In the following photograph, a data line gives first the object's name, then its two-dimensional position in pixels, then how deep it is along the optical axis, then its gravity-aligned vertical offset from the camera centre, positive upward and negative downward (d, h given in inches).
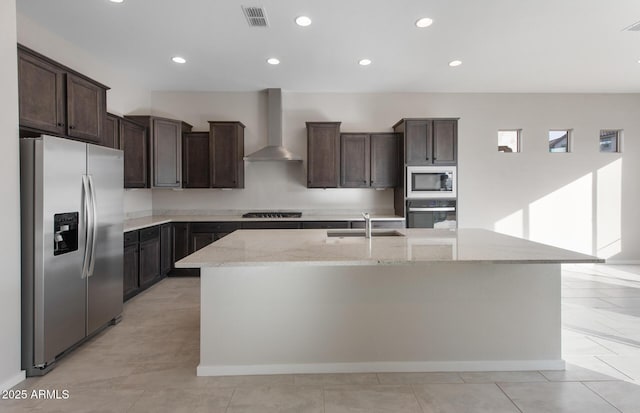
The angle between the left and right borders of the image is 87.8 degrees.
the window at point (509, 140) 229.3 +43.7
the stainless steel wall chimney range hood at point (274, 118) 215.6 +55.4
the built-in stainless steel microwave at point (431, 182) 200.2 +12.8
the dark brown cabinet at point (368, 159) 210.2 +28.1
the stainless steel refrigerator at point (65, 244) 92.4 -12.7
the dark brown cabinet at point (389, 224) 199.6 -12.5
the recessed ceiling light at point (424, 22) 130.0 +72.0
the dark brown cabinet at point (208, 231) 198.4 -16.5
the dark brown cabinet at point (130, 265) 152.8 -29.2
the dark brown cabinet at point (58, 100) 99.2 +35.1
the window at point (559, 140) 230.1 +43.9
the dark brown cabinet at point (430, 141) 200.2 +37.5
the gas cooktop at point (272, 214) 214.2 -7.1
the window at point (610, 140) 231.5 +44.0
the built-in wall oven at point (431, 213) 199.8 -5.9
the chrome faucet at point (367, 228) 115.4 -8.7
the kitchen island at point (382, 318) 92.8 -32.4
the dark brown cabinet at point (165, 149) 190.2 +31.9
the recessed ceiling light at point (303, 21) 128.3 +71.6
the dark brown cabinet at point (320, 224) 200.2 -12.5
